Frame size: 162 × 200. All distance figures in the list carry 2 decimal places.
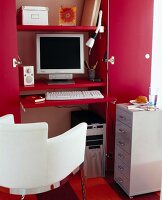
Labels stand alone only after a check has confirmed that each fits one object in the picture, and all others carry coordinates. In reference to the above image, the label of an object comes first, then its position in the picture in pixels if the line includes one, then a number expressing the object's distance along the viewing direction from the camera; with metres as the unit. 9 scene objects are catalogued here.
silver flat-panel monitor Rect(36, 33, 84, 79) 2.19
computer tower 2.18
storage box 2.02
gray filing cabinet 1.91
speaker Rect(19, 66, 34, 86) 2.10
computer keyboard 2.04
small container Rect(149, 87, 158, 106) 2.05
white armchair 1.30
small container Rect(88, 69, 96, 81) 2.31
